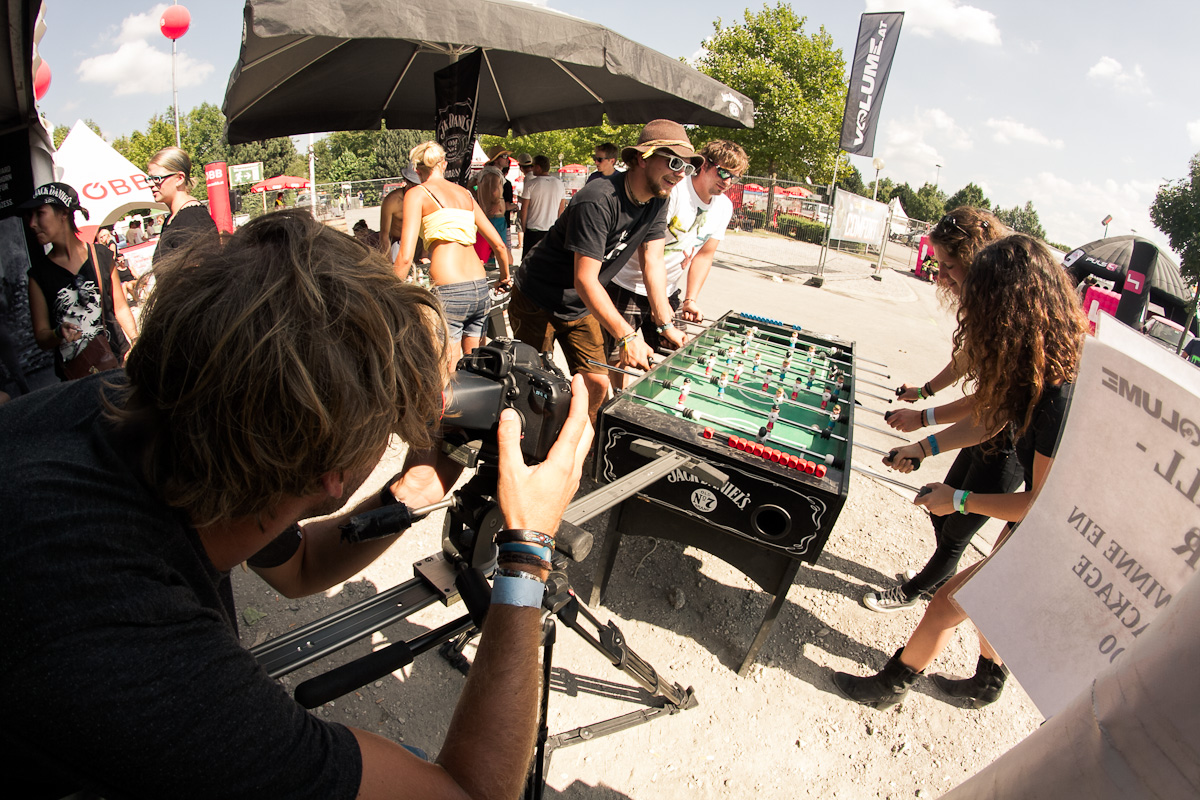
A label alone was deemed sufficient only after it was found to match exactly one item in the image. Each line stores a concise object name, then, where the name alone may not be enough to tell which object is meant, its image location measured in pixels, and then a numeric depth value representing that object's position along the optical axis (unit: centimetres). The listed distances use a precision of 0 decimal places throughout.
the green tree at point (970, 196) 5913
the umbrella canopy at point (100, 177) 414
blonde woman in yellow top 363
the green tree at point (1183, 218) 2317
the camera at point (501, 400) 111
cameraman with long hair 62
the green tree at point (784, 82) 2505
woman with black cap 271
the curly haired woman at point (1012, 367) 186
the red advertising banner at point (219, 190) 604
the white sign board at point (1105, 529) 75
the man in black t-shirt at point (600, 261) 289
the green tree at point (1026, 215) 5767
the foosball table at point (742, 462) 197
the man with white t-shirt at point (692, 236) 382
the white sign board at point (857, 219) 1239
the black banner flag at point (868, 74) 1246
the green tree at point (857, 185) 5098
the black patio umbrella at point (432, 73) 291
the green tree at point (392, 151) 4922
